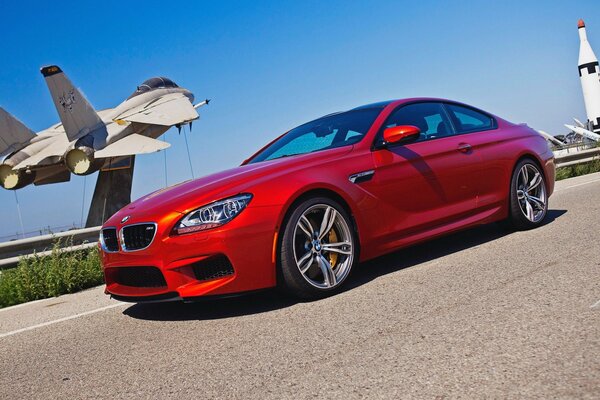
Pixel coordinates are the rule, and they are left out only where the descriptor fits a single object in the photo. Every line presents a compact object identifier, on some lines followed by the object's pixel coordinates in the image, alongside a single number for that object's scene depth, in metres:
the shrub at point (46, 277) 6.54
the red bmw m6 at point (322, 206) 3.90
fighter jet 32.34
